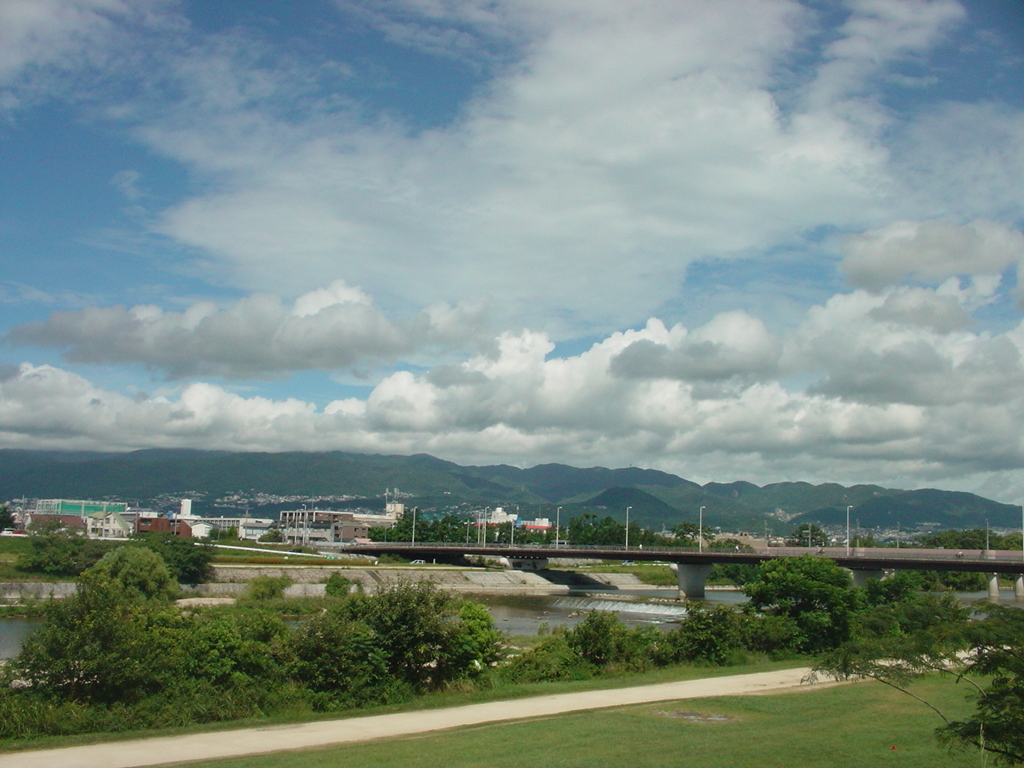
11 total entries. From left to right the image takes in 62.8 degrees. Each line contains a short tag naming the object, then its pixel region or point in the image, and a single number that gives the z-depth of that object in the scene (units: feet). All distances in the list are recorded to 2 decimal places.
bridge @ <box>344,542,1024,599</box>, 305.53
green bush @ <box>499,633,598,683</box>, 118.11
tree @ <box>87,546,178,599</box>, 255.09
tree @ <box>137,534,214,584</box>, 313.28
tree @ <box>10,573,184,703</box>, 82.38
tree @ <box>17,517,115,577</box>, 299.58
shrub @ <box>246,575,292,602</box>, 293.84
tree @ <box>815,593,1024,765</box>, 45.93
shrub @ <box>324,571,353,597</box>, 310.65
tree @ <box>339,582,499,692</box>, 104.37
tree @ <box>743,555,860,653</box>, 155.02
